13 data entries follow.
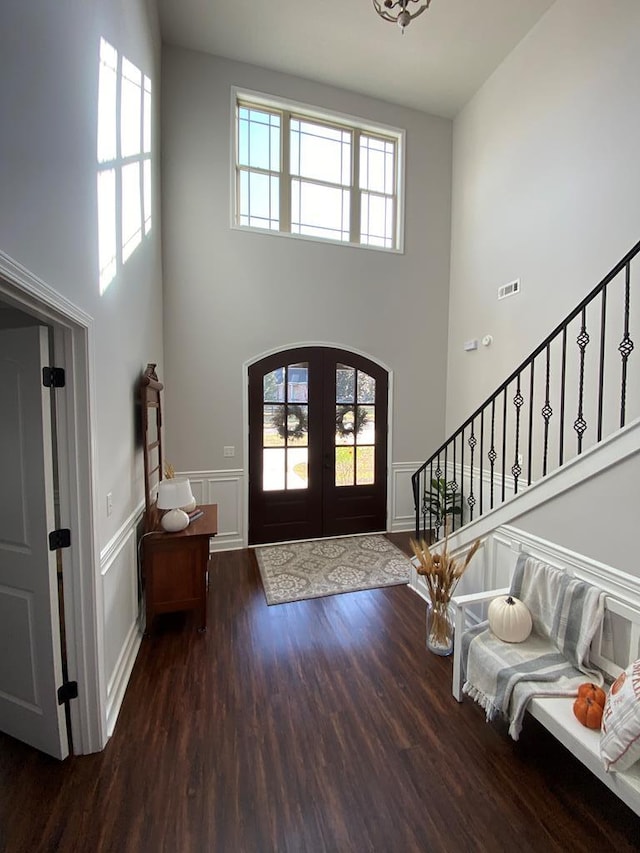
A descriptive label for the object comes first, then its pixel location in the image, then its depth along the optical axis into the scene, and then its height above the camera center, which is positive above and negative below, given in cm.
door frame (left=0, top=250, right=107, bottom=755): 166 -57
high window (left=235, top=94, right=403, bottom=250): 441 +295
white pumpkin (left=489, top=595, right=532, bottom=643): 194 -118
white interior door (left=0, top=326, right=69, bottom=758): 158 -70
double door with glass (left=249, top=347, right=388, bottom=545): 440 -52
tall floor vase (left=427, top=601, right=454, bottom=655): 249 -158
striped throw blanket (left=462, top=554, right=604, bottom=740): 170 -130
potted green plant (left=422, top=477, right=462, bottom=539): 411 -120
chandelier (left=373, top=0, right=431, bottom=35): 258 +283
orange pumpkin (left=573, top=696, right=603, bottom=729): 146 -127
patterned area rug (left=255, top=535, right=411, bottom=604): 338 -172
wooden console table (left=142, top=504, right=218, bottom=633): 262 -122
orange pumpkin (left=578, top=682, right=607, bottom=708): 152 -124
